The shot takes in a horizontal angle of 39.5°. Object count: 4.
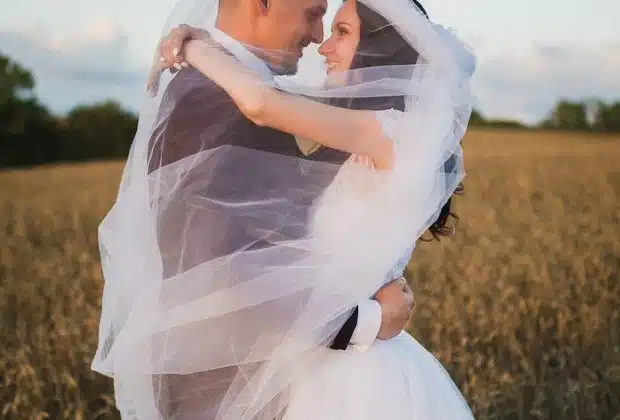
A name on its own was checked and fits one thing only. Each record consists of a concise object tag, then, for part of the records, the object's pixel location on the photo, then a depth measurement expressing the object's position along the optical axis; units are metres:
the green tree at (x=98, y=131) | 23.19
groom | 2.02
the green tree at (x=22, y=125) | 22.42
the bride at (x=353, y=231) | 2.04
